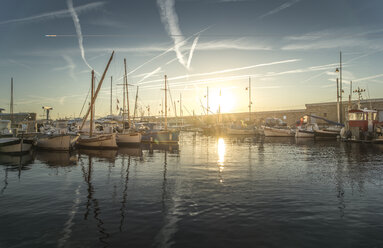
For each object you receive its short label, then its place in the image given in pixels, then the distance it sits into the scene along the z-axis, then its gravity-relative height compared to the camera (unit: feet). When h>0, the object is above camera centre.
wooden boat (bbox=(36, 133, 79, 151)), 91.61 -7.34
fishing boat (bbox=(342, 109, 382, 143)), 126.93 -2.19
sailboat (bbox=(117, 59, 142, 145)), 114.01 -7.56
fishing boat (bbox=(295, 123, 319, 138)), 167.12 -8.01
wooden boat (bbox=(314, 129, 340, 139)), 159.43 -8.32
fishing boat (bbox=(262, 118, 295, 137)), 190.60 -8.37
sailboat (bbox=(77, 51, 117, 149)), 99.50 -7.77
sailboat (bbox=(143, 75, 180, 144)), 131.95 -7.76
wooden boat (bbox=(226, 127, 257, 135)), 231.28 -9.21
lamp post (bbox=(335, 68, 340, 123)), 170.82 +22.90
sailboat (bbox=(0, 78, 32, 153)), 80.33 -6.98
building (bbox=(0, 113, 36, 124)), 242.97 +5.64
